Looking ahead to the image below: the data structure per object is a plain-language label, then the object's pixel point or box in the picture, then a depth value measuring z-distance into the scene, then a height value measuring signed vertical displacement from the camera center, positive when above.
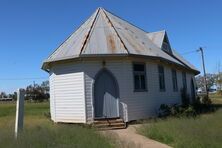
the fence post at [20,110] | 6.26 -0.47
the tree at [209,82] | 60.30 +2.32
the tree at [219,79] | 29.29 +1.61
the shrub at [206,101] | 19.24 -1.11
